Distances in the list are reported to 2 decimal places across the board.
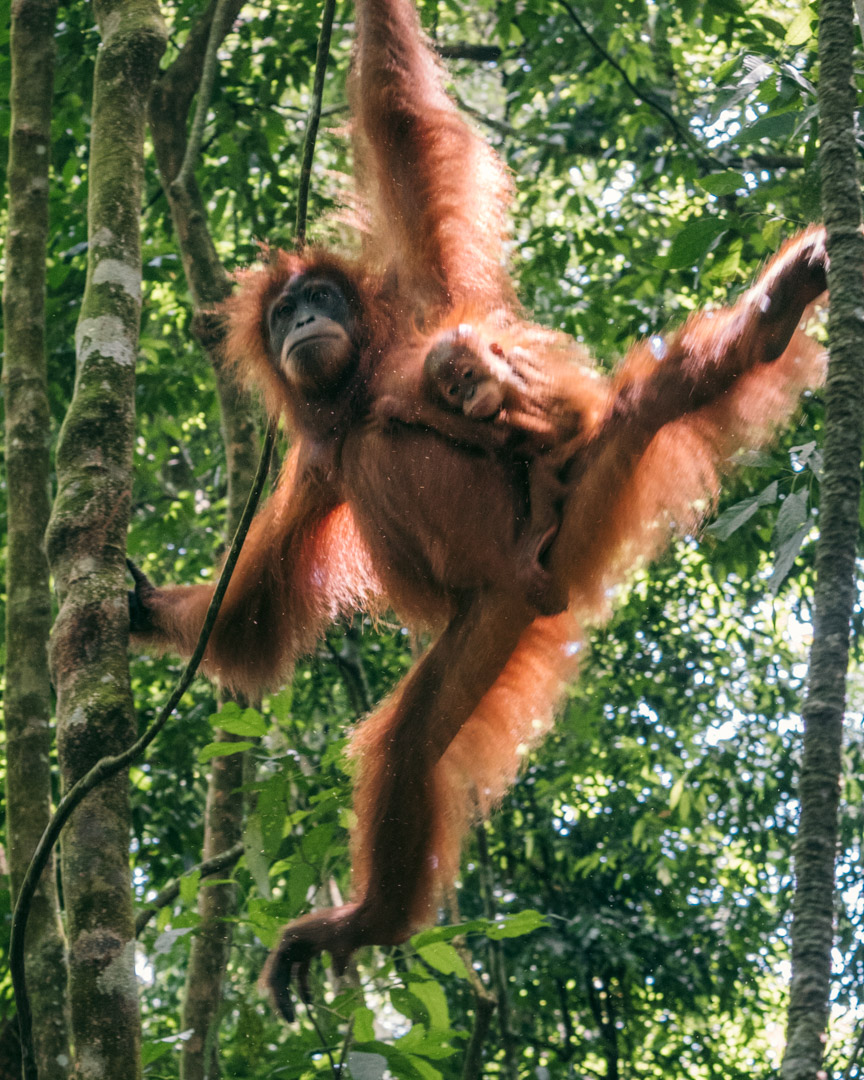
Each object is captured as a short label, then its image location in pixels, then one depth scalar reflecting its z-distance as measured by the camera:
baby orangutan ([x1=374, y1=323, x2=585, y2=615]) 5.64
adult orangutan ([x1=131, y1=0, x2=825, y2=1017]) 5.22
